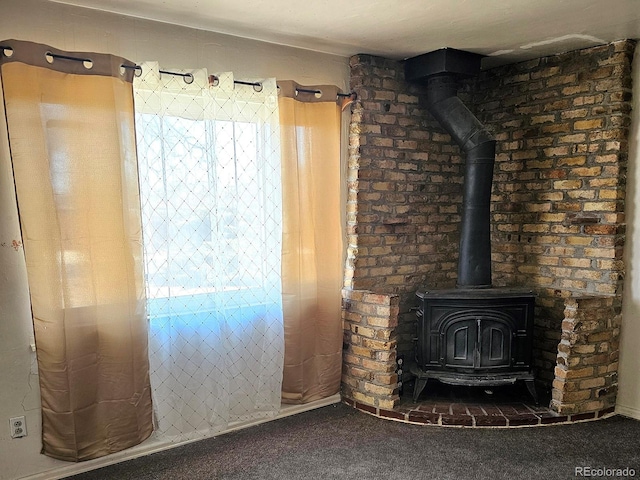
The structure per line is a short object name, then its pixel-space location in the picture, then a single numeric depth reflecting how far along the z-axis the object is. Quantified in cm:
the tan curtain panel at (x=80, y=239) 234
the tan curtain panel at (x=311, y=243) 310
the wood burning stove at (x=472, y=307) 322
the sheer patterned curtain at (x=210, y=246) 268
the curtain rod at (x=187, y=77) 239
